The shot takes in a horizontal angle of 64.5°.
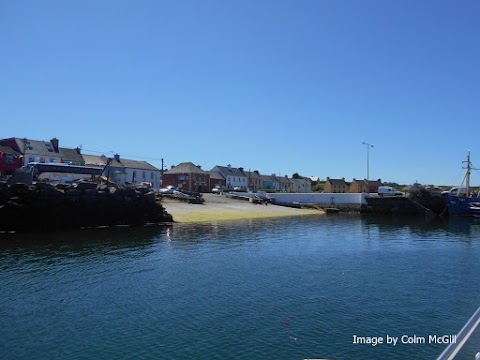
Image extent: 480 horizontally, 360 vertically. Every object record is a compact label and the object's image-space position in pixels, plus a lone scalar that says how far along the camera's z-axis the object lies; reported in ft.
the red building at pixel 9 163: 225.56
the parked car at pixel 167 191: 253.65
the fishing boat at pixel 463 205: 242.58
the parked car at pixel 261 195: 300.34
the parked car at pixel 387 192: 295.69
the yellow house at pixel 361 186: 469.57
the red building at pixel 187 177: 368.07
